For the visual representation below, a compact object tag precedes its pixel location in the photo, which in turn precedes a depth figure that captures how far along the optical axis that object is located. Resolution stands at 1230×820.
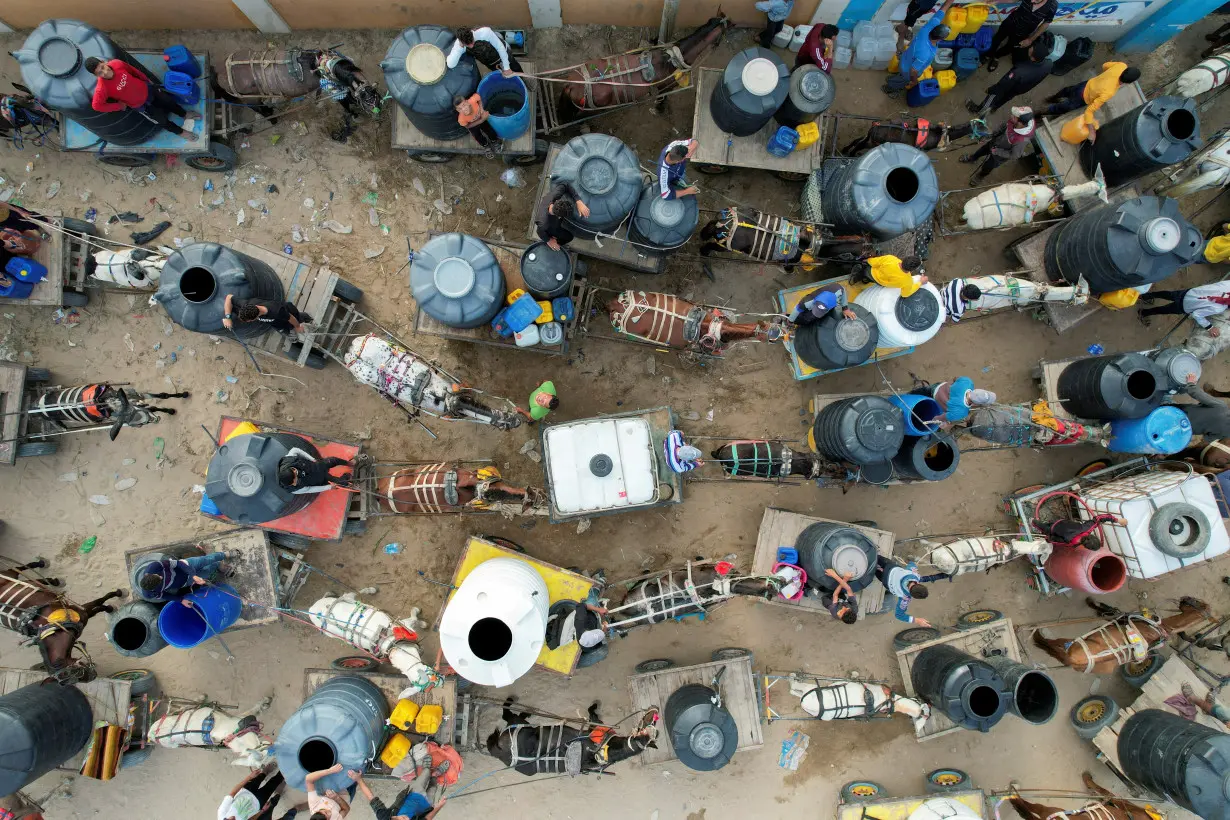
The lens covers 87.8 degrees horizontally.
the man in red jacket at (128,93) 6.97
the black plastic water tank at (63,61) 7.15
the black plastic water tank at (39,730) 7.12
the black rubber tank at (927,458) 7.35
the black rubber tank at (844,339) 7.38
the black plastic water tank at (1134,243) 7.41
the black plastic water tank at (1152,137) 7.66
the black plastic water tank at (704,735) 7.34
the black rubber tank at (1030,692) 7.59
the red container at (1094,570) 7.77
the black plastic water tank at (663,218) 7.45
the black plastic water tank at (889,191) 7.38
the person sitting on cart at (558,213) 6.75
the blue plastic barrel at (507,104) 7.62
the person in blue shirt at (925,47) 7.91
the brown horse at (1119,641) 8.11
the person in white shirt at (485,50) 7.14
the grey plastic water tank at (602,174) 7.18
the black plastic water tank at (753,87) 7.39
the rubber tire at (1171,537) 7.56
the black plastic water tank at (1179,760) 7.33
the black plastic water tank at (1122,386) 7.62
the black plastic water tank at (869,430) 7.14
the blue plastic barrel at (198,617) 7.08
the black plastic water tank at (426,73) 7.27
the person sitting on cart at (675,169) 6.80
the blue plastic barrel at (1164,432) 7.76
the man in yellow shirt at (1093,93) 7.68
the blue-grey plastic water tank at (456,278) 7.30
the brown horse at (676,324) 7.84
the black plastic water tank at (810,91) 7.53
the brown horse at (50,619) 7.61
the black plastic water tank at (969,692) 7.50
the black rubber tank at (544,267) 7.34
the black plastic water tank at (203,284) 7.11
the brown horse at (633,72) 7.85
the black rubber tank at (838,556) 7.37
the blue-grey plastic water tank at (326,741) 7.11
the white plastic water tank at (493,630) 6.75
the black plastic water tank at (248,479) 7.00
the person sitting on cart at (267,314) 6.82
